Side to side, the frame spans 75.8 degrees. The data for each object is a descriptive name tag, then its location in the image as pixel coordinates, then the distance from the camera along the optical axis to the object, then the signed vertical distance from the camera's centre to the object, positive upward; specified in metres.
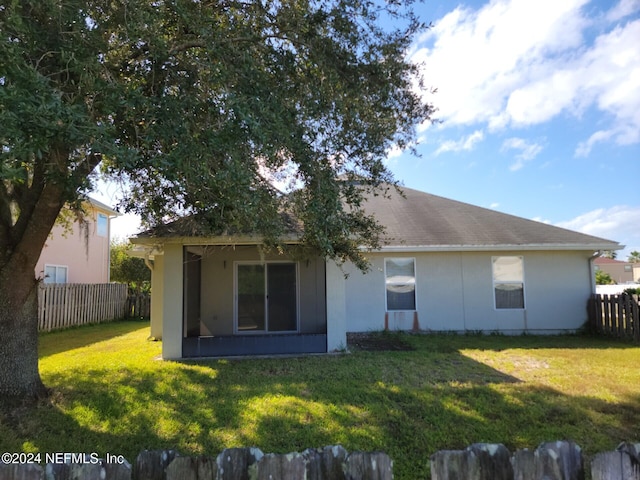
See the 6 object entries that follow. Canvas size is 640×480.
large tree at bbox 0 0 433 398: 3.77 +1.88
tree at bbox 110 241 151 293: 23.42 +0.72
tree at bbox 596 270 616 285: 38.90 -0.25
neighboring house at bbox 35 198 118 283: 17.08 +1.35
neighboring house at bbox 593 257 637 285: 56.59 +0.98
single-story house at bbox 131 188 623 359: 12.40 -0.21
